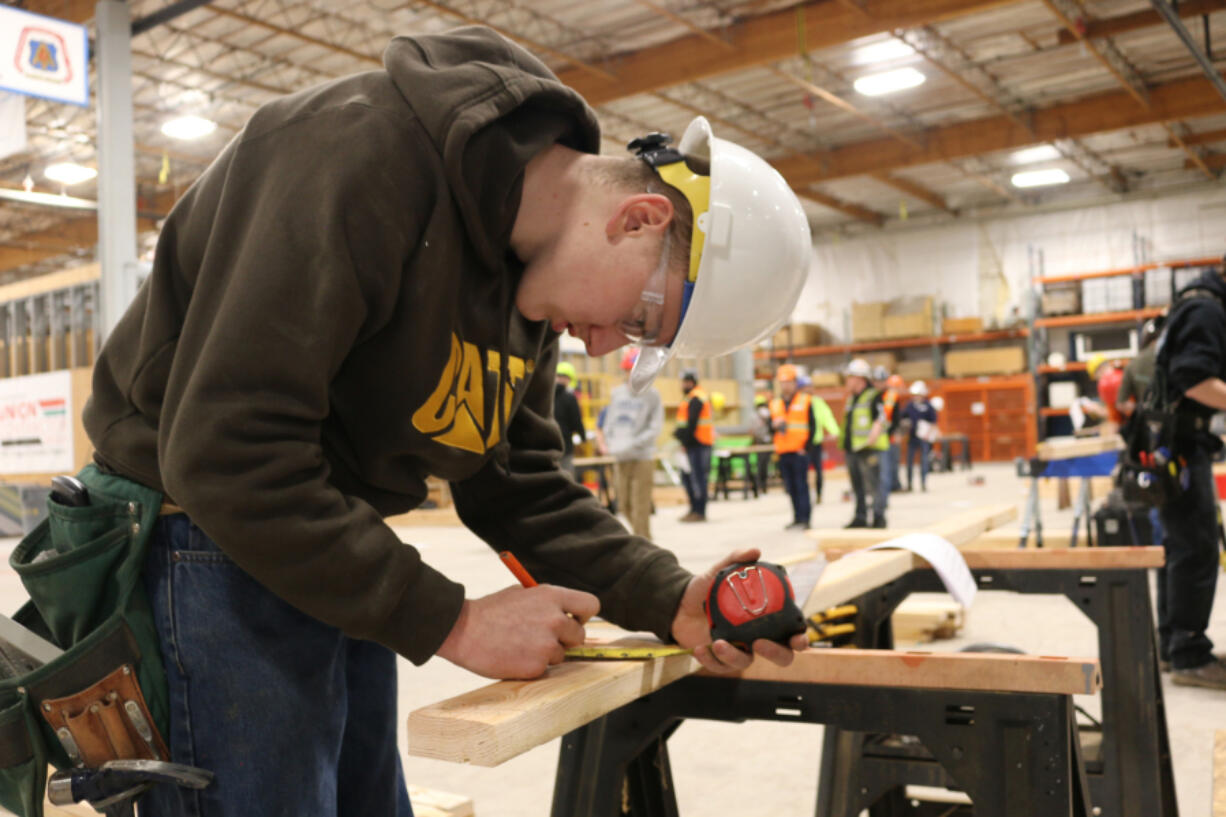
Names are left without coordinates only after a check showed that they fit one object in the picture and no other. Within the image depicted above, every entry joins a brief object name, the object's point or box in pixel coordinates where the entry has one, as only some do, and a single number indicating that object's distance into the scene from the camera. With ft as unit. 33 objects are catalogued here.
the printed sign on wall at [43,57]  18.57
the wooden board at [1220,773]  5.64
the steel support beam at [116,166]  21.79
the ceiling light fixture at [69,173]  30.78
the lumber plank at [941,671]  4.61
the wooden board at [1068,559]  8.25
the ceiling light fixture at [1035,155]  64.64
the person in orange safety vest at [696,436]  37.37
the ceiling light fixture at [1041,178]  68.08
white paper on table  7.65
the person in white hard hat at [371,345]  3.48
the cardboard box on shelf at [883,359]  74.26
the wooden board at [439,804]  7.91
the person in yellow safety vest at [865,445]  32.91
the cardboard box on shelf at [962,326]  73.20
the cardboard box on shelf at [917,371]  73.92
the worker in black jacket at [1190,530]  13.98
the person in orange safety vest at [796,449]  34.76
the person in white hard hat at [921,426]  54.85
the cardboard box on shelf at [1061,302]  64.44
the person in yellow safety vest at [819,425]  37.17
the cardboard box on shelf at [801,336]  79.15
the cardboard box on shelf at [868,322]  76.38
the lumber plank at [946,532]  8.86
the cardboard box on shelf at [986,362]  71.00
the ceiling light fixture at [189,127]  48.69
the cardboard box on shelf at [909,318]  73.61
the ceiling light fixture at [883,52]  46.21
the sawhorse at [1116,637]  8.20
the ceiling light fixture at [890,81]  48.34
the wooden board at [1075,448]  23.09
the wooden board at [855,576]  6.16
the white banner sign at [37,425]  20.75
